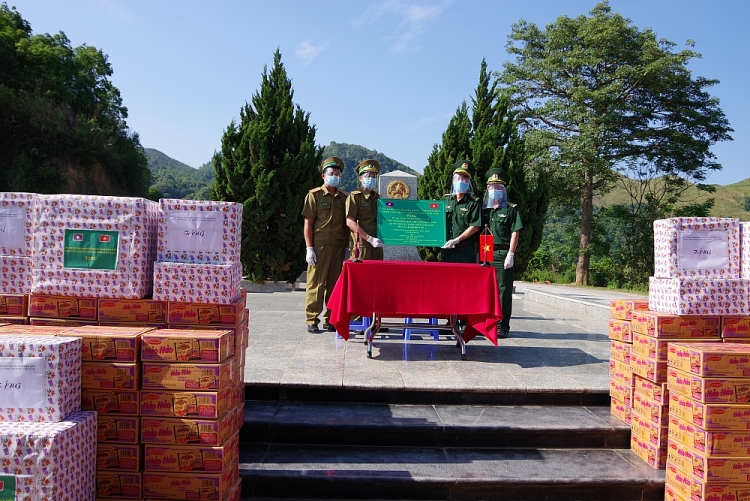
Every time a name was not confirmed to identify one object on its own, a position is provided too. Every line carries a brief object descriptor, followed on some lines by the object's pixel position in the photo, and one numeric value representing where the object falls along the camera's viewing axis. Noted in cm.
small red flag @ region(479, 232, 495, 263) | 514
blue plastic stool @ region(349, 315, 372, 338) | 556
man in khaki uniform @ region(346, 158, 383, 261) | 558
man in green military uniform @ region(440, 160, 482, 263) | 559
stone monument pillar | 887
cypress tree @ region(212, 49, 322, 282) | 1066
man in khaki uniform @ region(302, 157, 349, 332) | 575
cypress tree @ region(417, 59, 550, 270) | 870
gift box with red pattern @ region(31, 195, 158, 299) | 291
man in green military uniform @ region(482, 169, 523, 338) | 572
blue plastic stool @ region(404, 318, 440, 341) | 525
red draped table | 465
